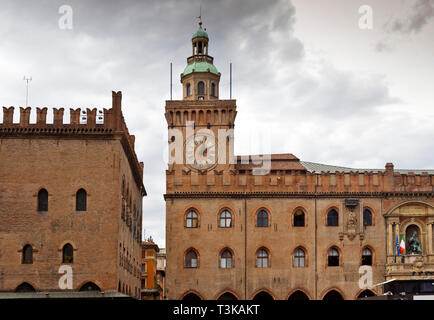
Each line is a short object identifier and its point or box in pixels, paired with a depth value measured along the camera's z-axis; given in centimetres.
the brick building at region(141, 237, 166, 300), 8706
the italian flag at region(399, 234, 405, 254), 5469
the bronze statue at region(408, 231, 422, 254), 5538
